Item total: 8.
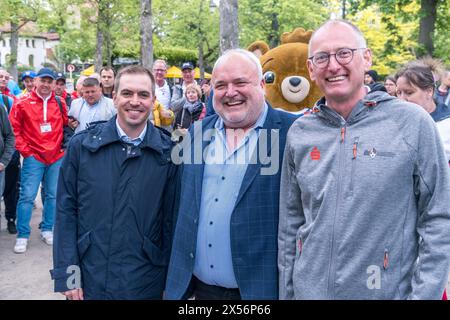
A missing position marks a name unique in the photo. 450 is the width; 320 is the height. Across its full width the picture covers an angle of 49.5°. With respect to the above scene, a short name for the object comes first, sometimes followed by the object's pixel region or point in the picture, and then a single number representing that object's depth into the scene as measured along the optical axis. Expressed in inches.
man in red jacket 250.1
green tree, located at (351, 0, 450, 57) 586.6
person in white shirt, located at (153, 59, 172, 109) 334.0
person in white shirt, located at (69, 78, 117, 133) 259.8
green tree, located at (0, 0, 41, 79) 860.0
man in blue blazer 102.5
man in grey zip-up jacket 84.0
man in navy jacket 114.7
